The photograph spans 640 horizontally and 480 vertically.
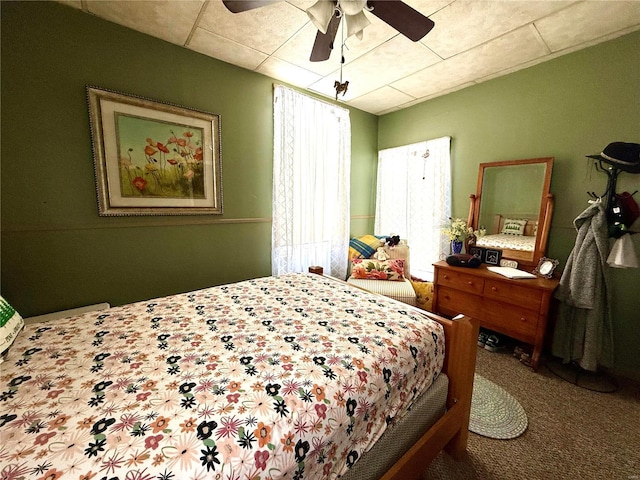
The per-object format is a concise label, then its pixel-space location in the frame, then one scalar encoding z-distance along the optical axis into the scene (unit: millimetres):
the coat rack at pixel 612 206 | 1801
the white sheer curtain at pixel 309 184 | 2746
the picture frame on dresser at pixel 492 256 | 2480
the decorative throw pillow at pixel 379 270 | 2895
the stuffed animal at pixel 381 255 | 3069
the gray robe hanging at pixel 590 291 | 1821
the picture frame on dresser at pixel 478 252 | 2583
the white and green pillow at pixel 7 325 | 1008
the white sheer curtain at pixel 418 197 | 2961
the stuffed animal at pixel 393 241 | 3174
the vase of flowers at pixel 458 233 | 2715
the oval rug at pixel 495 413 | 1557
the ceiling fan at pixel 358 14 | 1133
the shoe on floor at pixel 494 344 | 2377
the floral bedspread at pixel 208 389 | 666
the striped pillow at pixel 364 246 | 3234
